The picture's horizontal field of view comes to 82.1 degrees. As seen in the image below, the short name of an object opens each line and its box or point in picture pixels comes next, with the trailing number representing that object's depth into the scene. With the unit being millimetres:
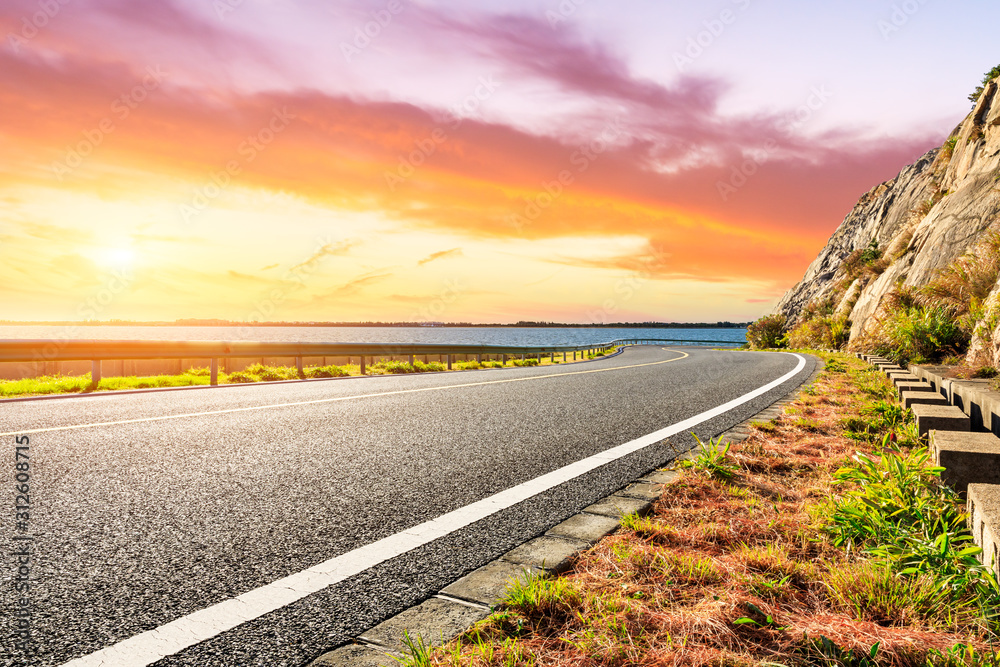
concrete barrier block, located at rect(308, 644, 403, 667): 1864
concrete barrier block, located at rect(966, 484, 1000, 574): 2078
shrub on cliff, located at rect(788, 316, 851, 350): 27202
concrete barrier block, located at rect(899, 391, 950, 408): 5055
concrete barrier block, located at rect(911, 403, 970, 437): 4117
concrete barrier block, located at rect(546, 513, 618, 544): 3008
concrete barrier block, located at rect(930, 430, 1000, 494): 2938
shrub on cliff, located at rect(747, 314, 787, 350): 43125
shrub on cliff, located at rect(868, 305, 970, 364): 8797
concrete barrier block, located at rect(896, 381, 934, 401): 6027
